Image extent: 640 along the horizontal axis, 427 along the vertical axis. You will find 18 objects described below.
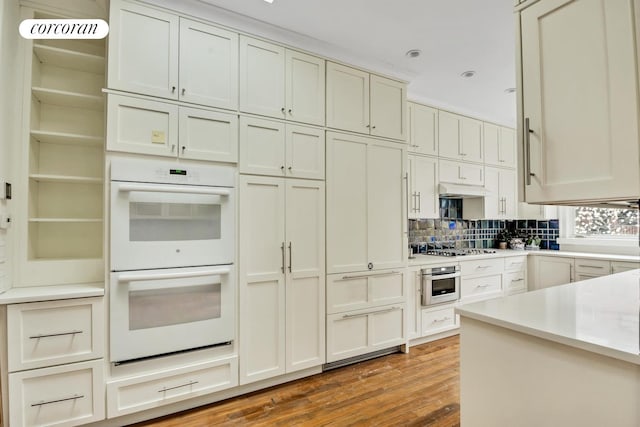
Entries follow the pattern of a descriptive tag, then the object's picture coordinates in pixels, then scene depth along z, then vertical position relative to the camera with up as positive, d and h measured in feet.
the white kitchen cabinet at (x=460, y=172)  12.48 +2.04
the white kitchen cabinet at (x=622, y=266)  10.97 -1.52
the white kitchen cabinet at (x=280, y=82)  7.74 +3.59
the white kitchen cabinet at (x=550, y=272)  12.64 -2.03
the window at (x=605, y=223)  12.43 -0.04
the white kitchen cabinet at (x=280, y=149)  7.70 +1.88
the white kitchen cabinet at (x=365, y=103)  8.94 +3.56
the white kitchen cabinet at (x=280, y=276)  7.64 -1.32
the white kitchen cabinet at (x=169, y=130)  6.47 +2.03
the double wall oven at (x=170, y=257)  6.41 -0.71
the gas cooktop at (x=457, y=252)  12.54 -1.19
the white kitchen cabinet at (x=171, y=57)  6.52 +3.62
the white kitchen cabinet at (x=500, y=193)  13.97 +1.31
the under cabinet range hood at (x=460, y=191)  12.30 +1.28
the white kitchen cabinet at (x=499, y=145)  13.92 +3.45
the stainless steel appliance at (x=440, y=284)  10.73 -2.12
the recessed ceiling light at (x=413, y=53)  9.01 +4.84
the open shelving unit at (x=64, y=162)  6.69 +1.42
